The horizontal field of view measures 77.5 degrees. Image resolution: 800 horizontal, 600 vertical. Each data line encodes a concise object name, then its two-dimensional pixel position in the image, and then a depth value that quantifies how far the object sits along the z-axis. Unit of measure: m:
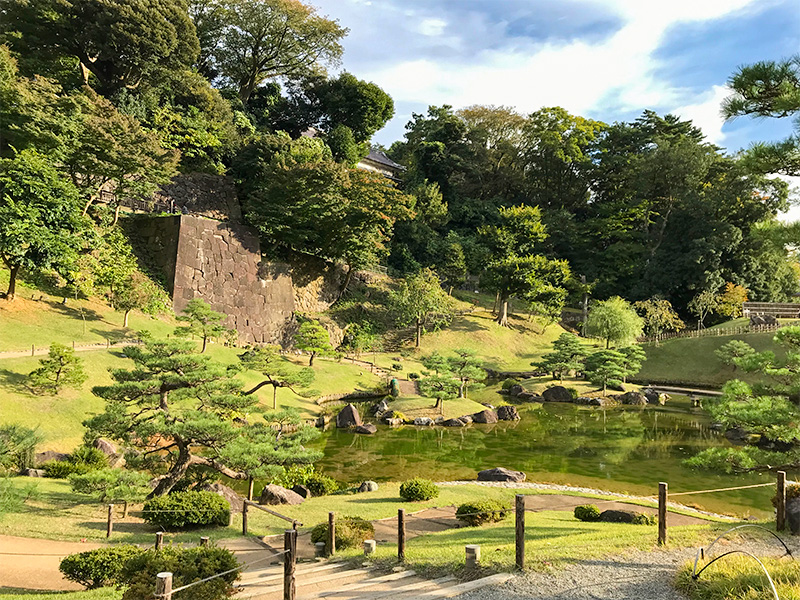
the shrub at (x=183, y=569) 5.66
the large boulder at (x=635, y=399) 28.81
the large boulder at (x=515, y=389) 30.52
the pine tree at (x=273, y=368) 19.38
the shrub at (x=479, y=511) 10.88
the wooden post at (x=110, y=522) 9.06
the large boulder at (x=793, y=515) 8.42
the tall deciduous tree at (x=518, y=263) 40.34
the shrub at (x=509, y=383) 31.48
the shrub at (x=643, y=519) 10.66
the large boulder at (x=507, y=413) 24.73
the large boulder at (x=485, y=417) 24.14
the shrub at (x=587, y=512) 11.11
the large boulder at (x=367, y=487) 13.88
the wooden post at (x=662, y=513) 7.57
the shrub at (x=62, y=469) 12.98
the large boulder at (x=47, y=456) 13.72
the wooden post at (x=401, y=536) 7.45
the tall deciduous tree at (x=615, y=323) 36.12
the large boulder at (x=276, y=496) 12.31
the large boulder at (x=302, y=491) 13.48
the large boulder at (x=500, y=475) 15.27
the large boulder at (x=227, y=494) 11.84
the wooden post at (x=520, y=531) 6.71
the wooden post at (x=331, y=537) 8.27
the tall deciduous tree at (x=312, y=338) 27.58
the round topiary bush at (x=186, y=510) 10.04
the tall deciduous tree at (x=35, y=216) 19.83
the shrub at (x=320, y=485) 13.79
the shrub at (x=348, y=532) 8.90
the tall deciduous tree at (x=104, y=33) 28.20
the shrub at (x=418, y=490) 12.55
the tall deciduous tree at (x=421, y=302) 36.06
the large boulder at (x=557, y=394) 29.45
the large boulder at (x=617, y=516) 11.06
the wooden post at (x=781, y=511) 8.43
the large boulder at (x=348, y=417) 22.12
